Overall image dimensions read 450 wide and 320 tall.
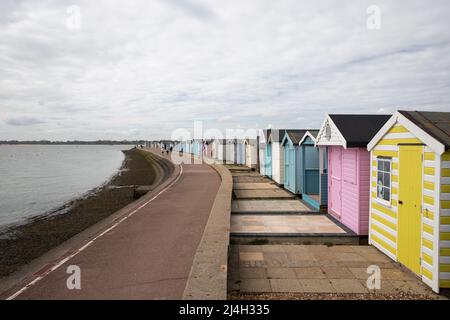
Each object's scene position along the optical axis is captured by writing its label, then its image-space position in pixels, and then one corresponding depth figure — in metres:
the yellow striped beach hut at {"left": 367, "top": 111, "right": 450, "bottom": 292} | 5.96
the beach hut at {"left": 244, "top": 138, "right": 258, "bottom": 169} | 31.69
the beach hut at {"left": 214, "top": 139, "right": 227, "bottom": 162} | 45.59
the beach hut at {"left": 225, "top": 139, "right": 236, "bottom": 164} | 41.47
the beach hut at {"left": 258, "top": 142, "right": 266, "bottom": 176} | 25.73
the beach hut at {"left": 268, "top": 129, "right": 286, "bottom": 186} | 20.25
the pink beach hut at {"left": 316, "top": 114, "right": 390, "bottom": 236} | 9.59
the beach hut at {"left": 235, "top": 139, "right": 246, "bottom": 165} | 37.34
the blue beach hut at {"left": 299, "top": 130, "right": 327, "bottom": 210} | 15.20
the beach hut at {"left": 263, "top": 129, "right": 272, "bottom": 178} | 23.64
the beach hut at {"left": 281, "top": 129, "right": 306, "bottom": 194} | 16.34
